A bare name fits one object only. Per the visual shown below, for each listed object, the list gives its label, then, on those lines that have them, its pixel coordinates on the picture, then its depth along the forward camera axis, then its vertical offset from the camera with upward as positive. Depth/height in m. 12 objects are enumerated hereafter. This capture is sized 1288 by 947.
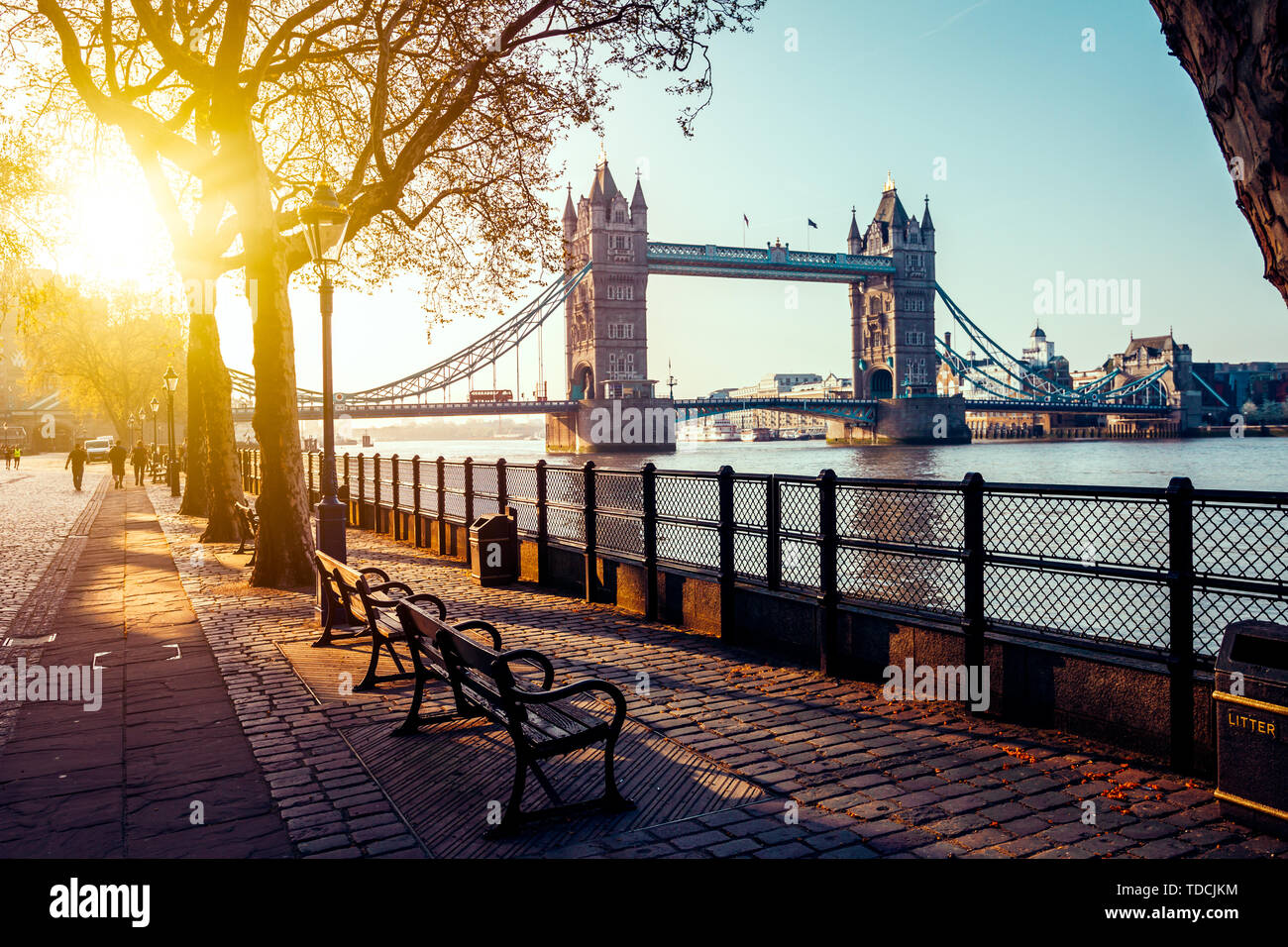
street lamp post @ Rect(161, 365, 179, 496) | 30.87 +0.57
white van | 71.62 +0.04
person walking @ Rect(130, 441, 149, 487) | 40.72 -0.57
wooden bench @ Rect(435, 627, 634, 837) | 3.80 -1.14
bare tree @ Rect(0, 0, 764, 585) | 10.80 +4.10
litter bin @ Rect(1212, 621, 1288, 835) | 3.70 -1.12
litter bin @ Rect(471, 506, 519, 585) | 11.11 -1.19
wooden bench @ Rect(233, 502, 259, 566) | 15.20 -1.16
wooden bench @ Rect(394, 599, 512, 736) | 4.95 -1.04
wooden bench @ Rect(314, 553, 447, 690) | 6.13 -1.05
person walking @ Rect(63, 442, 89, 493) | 33.81 -0.47
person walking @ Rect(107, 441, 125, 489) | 36.94 -0.51
